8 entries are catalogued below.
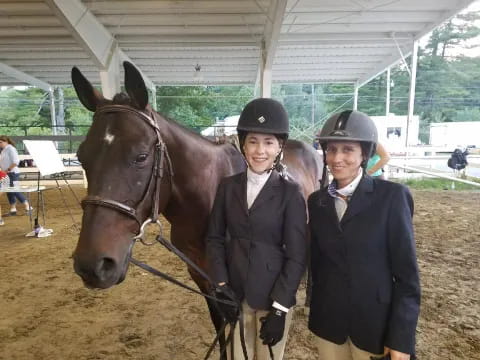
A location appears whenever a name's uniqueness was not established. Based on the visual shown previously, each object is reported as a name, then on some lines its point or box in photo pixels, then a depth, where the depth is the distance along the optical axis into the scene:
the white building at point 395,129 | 14.39
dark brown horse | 1.25
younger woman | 1.45
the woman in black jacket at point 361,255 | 1.21
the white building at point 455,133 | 18.73
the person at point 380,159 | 3.86
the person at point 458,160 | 9.48
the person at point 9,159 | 7.35
